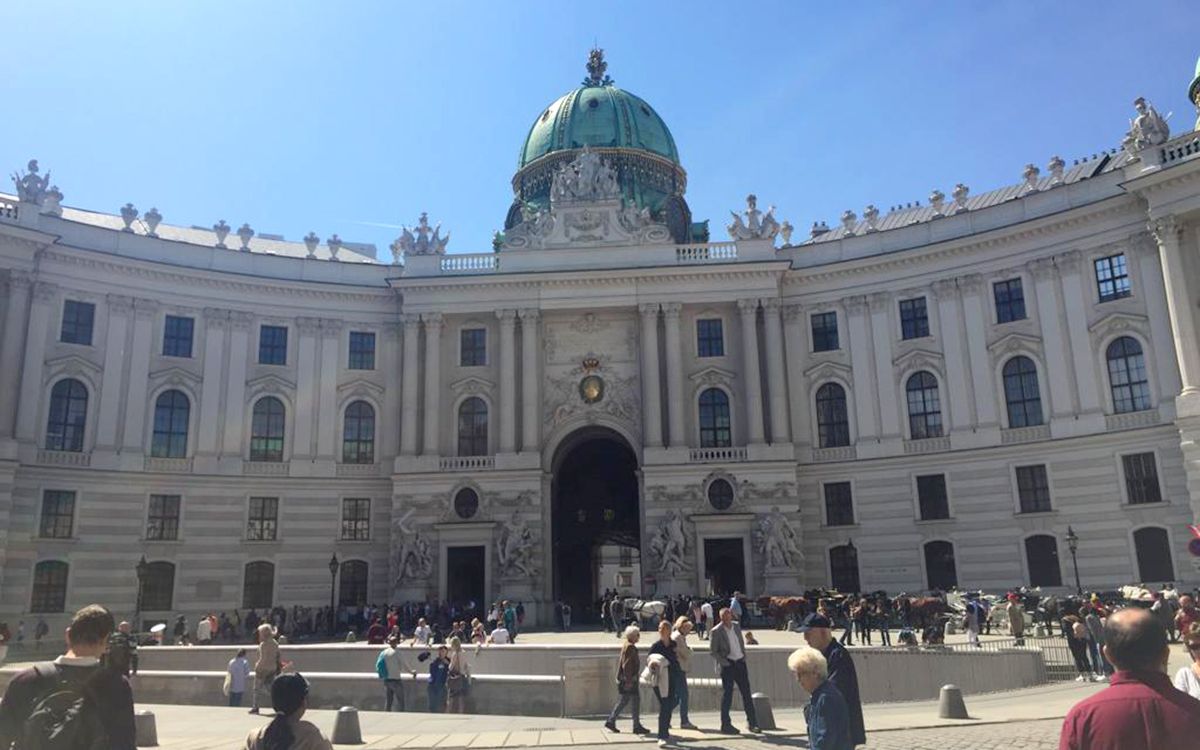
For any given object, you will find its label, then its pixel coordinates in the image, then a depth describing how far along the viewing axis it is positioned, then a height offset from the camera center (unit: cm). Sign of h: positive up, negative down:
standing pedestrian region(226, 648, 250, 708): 2053 -210
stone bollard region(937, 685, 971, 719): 1623 -251
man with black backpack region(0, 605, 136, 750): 561 -76
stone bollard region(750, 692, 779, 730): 1552 -244
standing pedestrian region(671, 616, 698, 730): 1559 -177
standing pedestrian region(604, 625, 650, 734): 1538 -183
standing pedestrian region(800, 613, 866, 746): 866 -89
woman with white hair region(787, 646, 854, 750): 703 -108
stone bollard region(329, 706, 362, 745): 1469 -241
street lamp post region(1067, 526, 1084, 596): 3669 +62
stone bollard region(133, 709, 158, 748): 1456 -234
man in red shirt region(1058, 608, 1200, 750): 443 -72
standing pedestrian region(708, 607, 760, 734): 1560 -147
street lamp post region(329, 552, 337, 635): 4073 -2
